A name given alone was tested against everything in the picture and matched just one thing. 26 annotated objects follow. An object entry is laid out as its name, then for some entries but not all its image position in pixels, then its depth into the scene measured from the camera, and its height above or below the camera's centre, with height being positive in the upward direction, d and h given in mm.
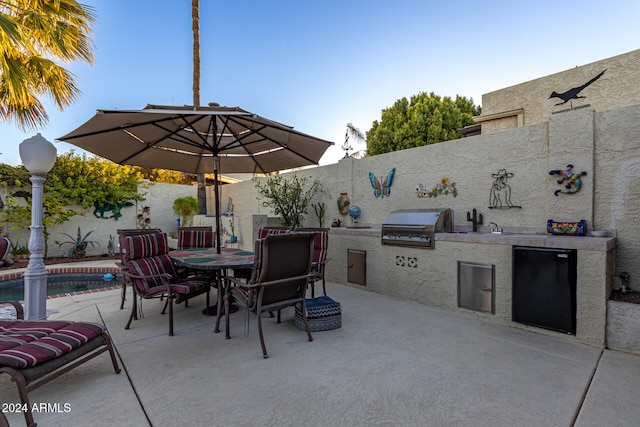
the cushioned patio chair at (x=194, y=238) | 5449 -441
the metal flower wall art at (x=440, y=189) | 5156 +439
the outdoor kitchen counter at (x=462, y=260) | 3129 -725
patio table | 3293 -567
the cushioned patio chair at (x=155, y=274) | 3420 -718
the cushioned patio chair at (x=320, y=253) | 4426 -579
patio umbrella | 3379 +1042
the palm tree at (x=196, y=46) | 10039 +5619
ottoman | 3471 -1177
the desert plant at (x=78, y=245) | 9266 -973
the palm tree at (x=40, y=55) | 4828 +2845
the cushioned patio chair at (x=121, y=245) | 3602 -389
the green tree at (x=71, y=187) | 8305 +807
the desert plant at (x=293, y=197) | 7828 +429
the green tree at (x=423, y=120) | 16781 +5273
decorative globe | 6719 +38
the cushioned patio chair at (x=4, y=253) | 3112 -414
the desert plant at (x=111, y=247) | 9867 -1096
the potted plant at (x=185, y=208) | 11547 +207
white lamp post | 3203 -266
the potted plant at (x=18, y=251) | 7970 -1012
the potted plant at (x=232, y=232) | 8486 -527
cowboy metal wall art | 4516 +337
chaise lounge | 1841 -915
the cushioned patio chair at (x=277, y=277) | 2883 -637
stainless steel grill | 4617 -200
